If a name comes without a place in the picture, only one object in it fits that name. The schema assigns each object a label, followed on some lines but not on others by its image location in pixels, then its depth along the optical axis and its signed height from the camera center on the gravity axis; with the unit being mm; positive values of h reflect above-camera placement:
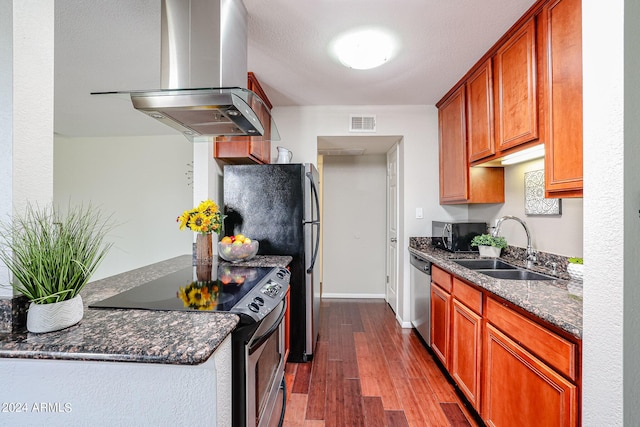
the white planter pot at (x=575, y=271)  1487 -281
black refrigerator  2404 -25
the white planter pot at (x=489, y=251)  2357 -288
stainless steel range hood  1320 +728
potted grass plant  765 -127
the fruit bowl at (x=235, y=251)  1974 -242
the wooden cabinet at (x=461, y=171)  2529 +388
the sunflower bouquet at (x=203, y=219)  1953 -30
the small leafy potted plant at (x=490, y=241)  2332 -201
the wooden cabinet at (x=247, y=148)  2012 +538
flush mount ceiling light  1893 +1115
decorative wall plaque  1947 +117
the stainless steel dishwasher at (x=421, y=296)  2545 -756
